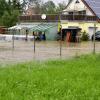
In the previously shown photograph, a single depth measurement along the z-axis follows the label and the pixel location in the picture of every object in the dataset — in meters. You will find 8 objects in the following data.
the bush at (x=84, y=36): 35.60
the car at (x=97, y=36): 34.42
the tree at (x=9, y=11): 45.64
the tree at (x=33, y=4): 58.11
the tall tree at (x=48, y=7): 57.73
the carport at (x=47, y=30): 35.47
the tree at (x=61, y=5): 59.64
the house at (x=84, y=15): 37.75
